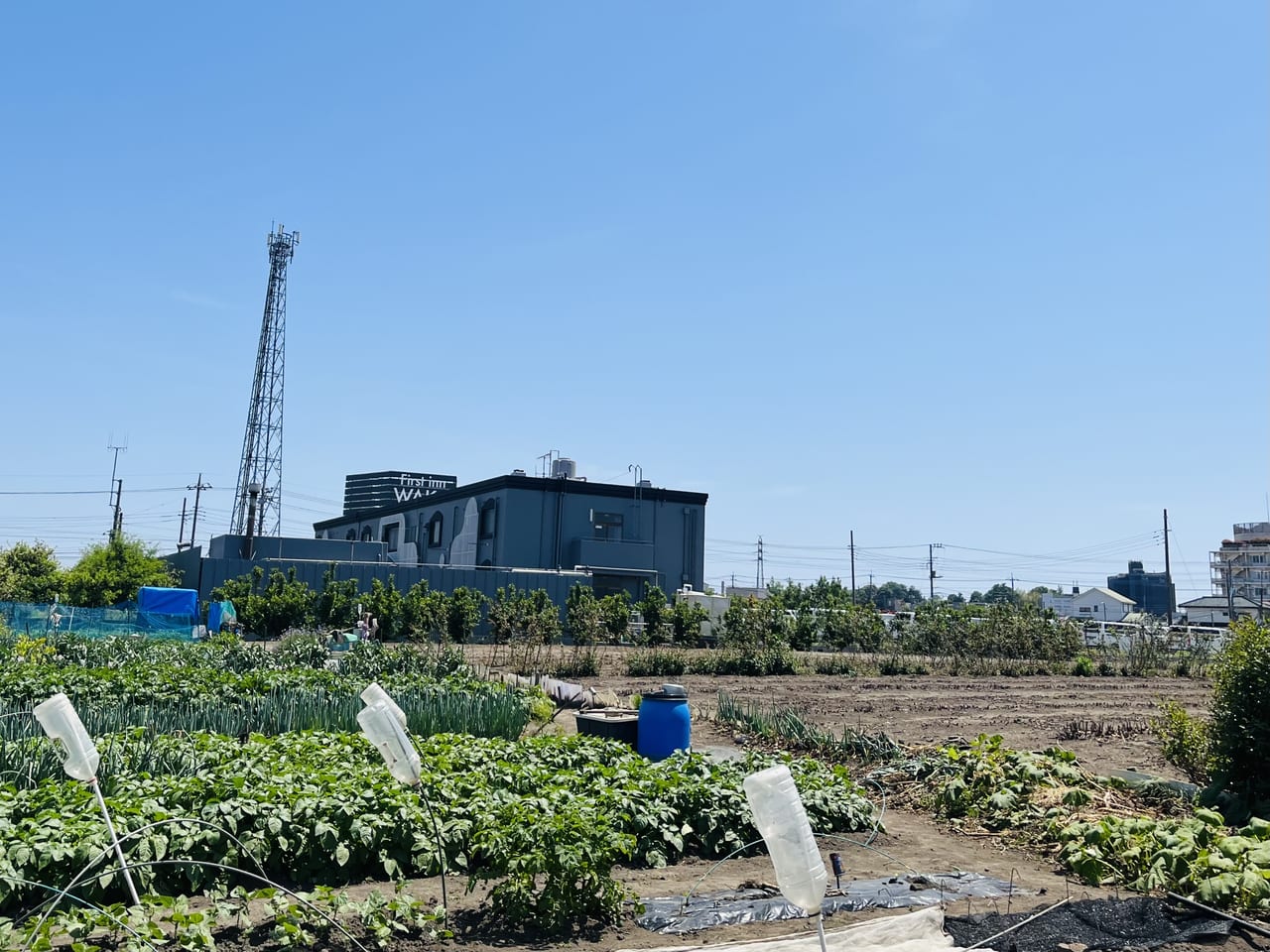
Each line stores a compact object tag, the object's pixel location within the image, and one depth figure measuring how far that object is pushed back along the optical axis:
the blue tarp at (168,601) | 32.91
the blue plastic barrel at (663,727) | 9.20
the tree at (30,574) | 42.45
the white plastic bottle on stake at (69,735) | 4.45
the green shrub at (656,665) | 22.27
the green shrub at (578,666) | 21.20
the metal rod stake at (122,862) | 4.25
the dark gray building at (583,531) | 43.94
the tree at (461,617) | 30.59
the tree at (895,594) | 147.52
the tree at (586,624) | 24.45
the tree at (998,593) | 136.77
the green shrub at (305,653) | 16.35
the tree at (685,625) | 32.94
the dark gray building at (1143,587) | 97.75
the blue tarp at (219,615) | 27.72
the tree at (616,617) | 32.56
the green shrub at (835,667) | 25.10
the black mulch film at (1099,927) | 4.65
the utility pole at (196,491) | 83.50
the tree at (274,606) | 29.64
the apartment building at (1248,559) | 89.06
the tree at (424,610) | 28.48
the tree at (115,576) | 38.59
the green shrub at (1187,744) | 8.27
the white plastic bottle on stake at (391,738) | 4.61
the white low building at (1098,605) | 82.44
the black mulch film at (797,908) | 5.10
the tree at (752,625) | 25.38
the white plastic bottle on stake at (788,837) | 3.25
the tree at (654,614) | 33.31
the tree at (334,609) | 30.52
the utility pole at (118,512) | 71.95
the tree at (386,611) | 31.11
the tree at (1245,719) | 7.25
